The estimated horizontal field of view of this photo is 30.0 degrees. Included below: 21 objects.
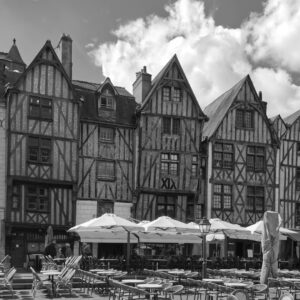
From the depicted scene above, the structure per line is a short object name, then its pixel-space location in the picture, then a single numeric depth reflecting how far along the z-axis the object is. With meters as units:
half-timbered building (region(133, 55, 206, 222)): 29.48
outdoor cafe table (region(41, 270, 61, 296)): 15.18
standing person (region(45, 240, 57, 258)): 23.09
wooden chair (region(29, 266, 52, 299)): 15.10
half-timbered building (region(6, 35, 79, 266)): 26.61
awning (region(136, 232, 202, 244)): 26.18
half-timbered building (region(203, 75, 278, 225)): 30.88
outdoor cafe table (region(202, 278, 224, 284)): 14.97
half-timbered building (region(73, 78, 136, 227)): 28.47
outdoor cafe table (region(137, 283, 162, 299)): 12.21
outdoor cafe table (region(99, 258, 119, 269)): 22.48
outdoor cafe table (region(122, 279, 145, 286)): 13.83
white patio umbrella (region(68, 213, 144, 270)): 21.06
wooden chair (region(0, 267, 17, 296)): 15.20
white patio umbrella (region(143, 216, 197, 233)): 21.85
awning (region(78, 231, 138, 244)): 26.75
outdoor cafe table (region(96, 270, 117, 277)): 17.43
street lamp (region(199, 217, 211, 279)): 17.33
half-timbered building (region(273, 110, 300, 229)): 32.00
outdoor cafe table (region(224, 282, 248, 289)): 13.42
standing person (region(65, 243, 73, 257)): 25.81
